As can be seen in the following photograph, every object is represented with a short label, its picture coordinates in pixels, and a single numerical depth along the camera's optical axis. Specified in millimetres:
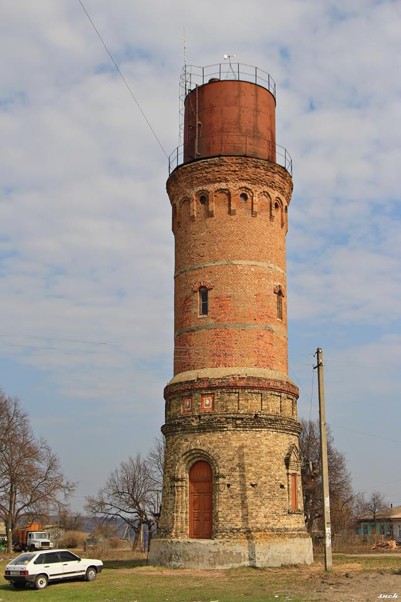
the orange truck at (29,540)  49500
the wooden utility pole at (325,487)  23078
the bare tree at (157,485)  61597
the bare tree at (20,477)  50062
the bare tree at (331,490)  50159
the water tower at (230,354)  25750
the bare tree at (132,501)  60331
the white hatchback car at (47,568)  21406
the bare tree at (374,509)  83875
